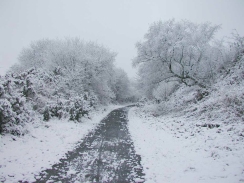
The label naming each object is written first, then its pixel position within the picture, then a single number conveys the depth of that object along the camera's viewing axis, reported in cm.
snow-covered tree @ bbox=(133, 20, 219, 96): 1845
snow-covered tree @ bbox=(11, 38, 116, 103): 2098
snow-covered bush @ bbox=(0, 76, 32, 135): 764
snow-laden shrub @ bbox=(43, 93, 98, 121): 1302
